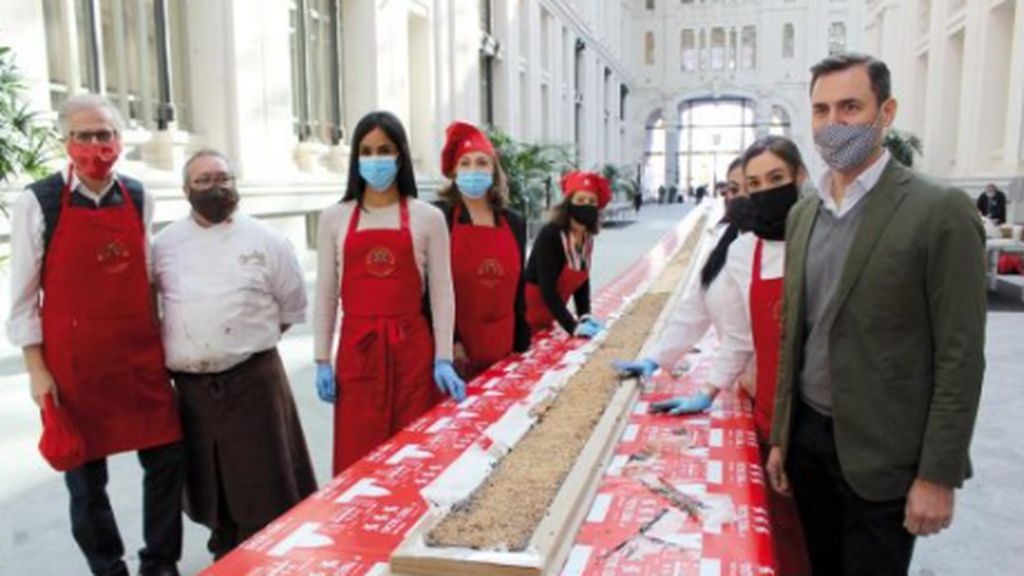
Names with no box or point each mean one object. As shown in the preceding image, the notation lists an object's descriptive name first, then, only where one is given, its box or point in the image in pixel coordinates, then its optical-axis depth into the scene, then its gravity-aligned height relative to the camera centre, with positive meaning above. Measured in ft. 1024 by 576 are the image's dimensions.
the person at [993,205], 44.16 -1.48
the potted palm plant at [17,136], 14.66 +1.04
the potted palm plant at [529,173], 47.47 +0.64
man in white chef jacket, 8.41 -1.69
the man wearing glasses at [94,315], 7.81 -1.24
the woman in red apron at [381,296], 8.57 -1.20
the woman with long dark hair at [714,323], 8.00 -1.52
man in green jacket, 5.30 -1.07
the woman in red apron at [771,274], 7.50 -0.88
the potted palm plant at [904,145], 59.00 +2.59
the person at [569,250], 12.04 -1.02
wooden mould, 4.50 -2.11
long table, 4.77 -2.23
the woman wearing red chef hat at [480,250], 10.24 -0.84
